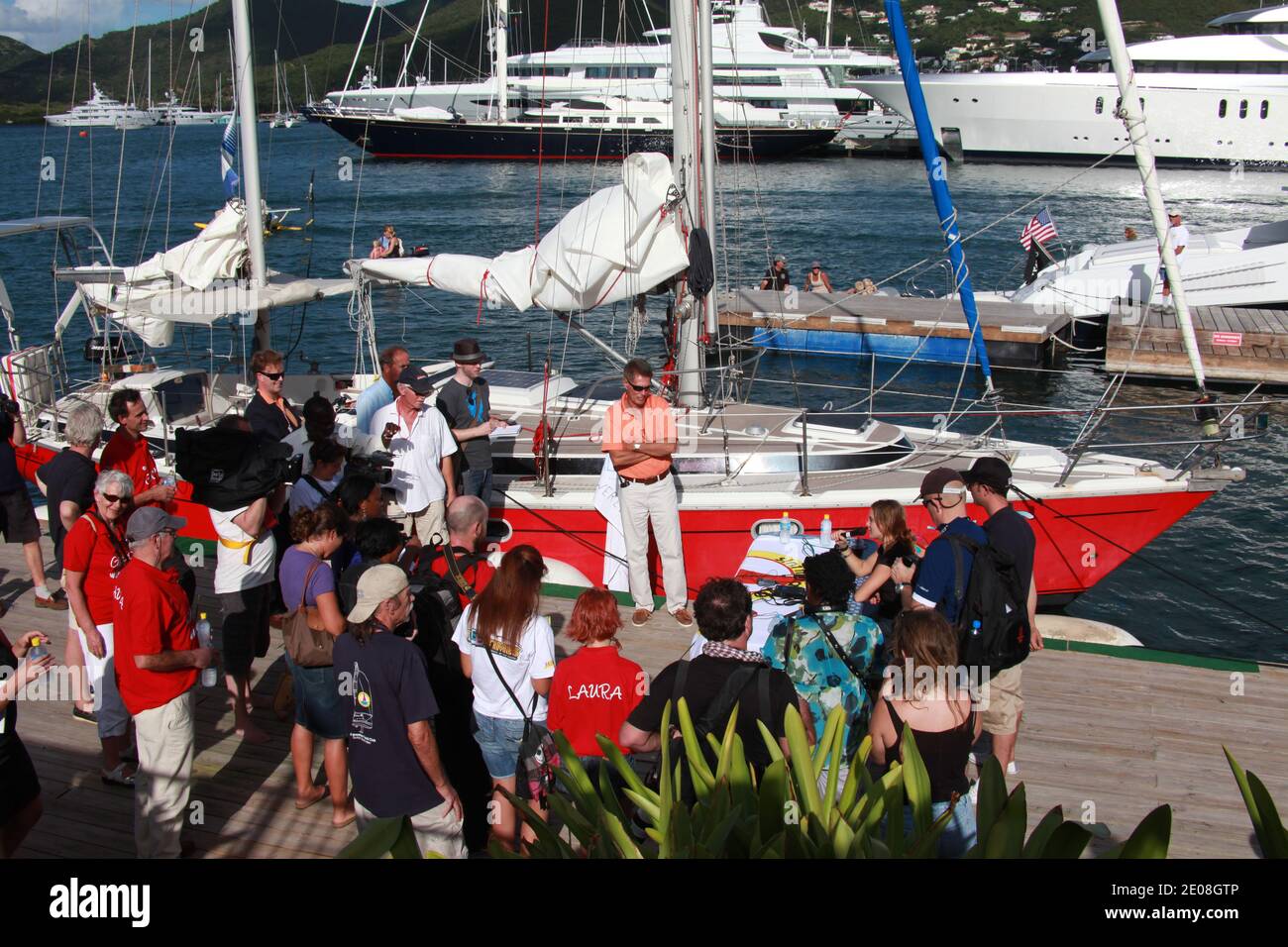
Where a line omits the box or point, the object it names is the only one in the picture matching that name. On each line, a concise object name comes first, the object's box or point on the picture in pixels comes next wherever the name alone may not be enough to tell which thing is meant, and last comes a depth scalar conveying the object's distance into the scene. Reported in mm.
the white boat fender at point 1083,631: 8203
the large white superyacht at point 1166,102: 53656
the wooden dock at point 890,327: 23438
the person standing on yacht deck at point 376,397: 8591
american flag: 25266
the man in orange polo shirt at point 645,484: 7789
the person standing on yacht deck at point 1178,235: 22203
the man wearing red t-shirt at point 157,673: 4754
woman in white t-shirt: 4711
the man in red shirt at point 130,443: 7238
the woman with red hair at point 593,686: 4676
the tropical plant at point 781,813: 3125
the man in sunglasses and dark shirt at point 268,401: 7918
